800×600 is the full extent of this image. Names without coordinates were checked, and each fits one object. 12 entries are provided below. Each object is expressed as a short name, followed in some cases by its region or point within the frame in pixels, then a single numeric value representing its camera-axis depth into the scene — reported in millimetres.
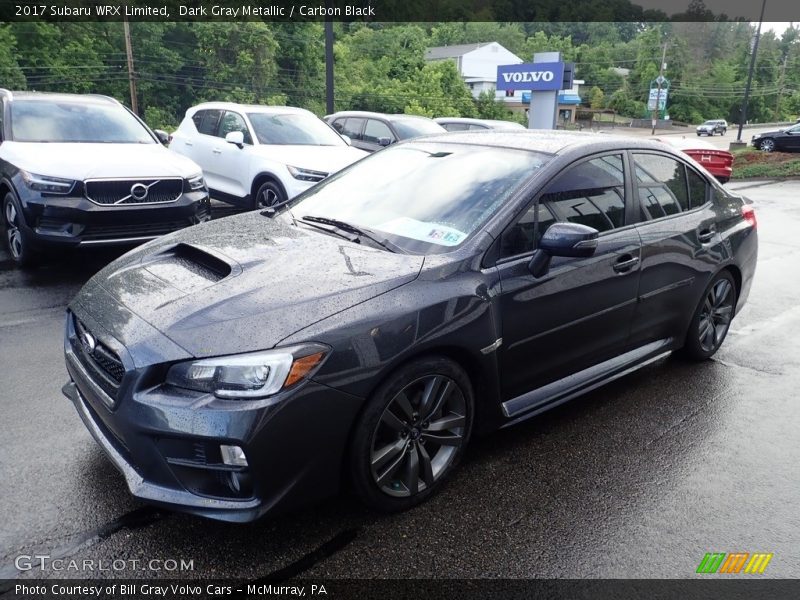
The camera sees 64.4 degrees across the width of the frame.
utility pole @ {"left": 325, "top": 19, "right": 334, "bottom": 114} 12858
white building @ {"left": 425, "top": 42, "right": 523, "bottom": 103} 85875
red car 14359
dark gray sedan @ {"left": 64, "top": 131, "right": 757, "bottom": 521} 2387
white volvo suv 8367
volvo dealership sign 30812
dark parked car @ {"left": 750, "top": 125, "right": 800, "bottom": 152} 26641
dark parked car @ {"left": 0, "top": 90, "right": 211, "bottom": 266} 5863
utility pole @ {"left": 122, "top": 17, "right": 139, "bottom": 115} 30300
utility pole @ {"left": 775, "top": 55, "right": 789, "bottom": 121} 89438
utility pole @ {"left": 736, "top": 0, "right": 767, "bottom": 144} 29609
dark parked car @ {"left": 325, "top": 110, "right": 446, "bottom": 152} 12078
